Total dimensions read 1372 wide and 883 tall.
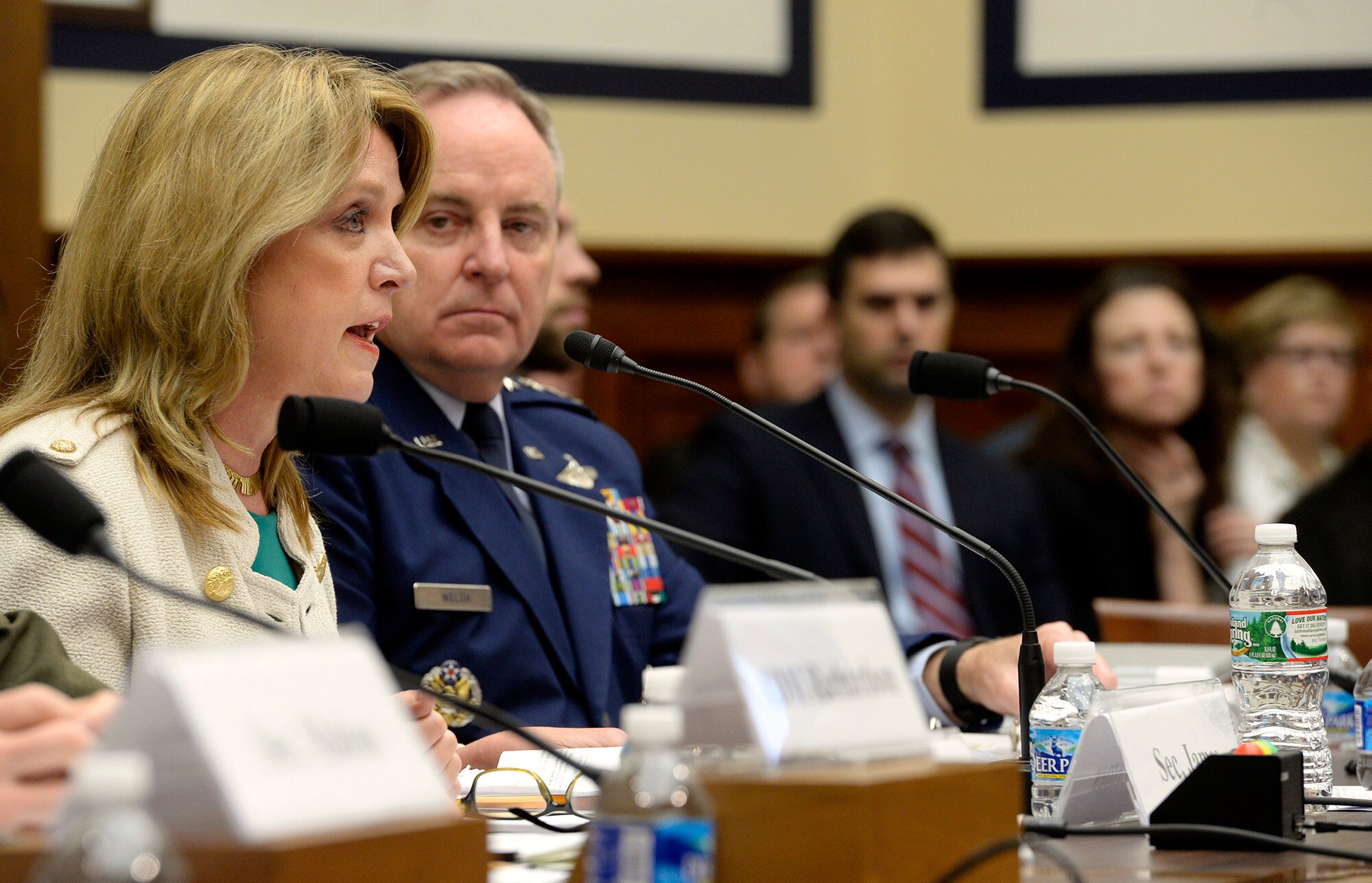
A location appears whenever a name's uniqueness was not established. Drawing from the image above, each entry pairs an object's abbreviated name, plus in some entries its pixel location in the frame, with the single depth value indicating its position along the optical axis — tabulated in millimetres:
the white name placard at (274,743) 2591
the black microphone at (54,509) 2779
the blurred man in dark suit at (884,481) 4712
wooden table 2856
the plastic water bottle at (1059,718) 3035
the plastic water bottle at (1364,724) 3218
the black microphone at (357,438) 2907
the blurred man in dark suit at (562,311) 4337
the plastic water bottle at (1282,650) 3161
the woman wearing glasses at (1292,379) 5840
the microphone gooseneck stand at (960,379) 3162
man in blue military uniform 3401
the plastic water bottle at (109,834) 2457
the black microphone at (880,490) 3045
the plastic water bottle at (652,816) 2649
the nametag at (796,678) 2710
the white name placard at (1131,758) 2959
